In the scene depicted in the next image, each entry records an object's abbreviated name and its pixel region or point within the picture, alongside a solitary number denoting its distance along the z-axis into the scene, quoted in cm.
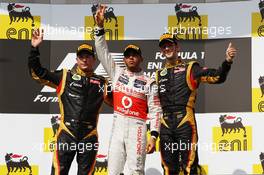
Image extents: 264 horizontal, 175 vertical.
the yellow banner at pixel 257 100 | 1342
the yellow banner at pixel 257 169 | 1318
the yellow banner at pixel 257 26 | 1355
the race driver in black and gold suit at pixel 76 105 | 1024
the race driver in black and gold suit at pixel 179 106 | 1003
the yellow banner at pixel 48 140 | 1371
